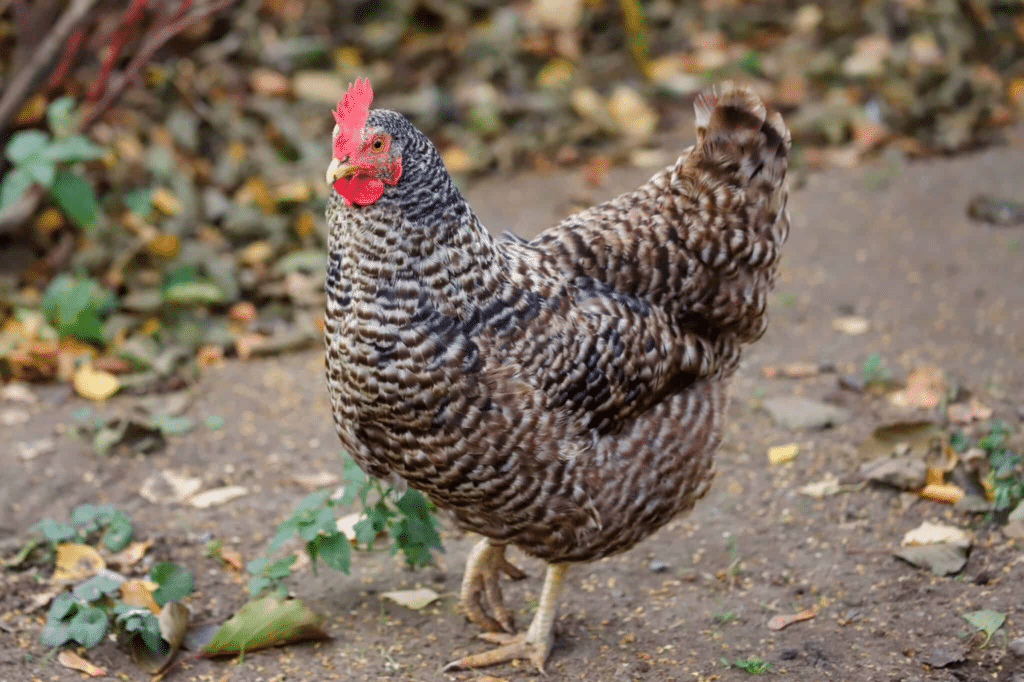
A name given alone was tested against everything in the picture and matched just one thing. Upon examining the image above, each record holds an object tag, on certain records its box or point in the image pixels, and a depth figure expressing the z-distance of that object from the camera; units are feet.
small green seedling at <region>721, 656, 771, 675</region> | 10.08
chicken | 9.14
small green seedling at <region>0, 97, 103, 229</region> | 15.07
